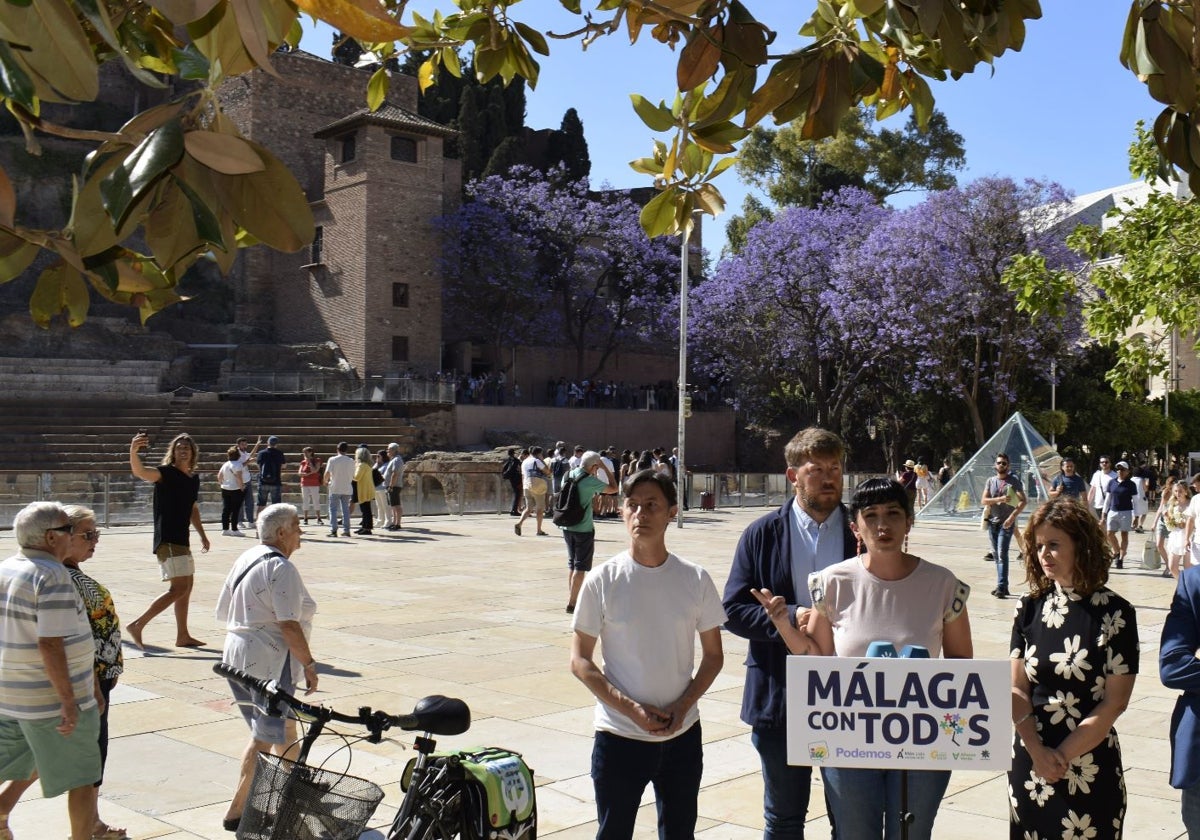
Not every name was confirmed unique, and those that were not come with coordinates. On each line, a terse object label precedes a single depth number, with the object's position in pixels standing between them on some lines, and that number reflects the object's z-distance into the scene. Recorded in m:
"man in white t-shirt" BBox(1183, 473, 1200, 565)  11.22
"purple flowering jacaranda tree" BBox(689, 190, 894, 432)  44.19
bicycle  4.02
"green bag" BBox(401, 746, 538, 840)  4.21
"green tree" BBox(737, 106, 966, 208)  55.06
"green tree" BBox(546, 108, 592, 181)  59.61
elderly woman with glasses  5.59
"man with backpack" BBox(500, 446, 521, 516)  29.00
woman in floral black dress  4.27
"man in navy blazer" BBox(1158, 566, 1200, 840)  4.23
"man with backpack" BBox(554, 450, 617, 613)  12.73
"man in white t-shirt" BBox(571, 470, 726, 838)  4.49
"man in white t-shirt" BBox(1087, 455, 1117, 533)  19.27
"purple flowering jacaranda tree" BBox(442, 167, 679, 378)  50.34
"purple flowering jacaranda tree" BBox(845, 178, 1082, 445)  41.34
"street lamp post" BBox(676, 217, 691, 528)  27.23
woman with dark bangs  4.34
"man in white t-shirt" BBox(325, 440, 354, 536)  22.00
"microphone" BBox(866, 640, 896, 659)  3.89
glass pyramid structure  25.61
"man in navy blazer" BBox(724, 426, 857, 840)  4.58
